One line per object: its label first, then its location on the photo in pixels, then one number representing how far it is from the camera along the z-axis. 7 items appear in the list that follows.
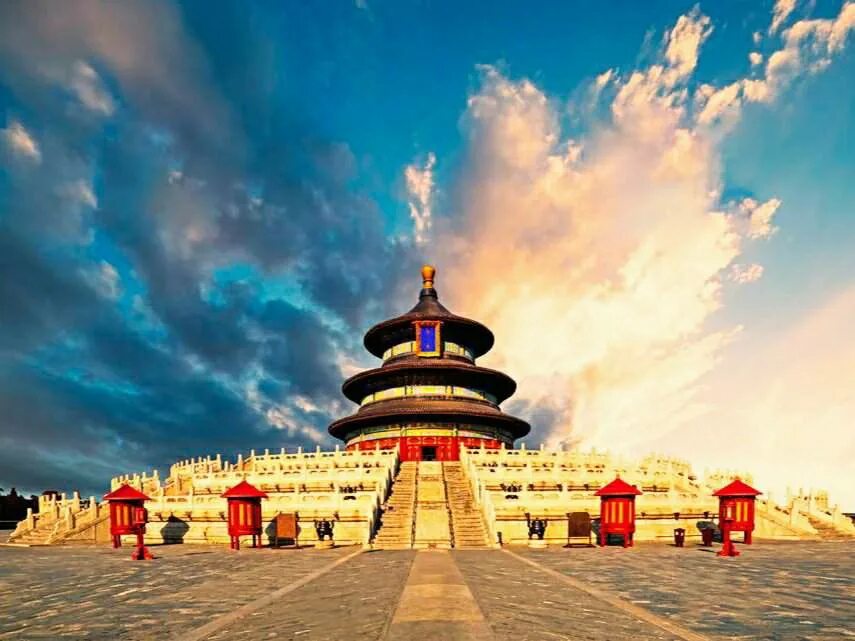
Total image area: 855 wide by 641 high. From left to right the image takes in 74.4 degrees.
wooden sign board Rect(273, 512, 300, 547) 24.38
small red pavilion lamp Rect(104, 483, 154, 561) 24.48
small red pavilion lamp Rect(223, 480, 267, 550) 23.66
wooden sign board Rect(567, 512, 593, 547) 23.72
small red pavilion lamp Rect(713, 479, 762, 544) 23.19
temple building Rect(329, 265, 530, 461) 47.25
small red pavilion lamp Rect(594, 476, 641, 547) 22.95
